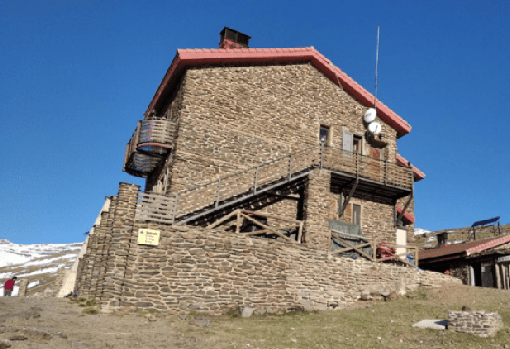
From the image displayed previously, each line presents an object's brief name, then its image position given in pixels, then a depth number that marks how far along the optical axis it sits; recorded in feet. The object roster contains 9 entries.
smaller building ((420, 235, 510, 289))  75.51
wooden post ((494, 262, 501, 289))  74.42
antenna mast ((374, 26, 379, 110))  78.50
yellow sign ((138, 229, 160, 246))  48.44
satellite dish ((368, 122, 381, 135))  76.59
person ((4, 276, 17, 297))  70.68
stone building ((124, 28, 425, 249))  62.49
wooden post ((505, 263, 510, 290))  73.56
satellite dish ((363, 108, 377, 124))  77.27
